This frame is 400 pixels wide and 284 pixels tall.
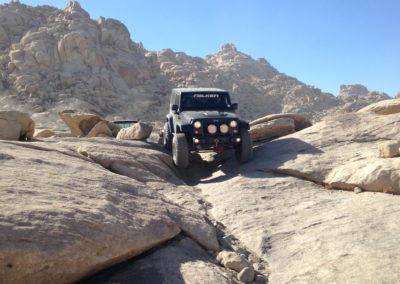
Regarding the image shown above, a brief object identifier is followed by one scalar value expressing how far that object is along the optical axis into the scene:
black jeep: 8.64
